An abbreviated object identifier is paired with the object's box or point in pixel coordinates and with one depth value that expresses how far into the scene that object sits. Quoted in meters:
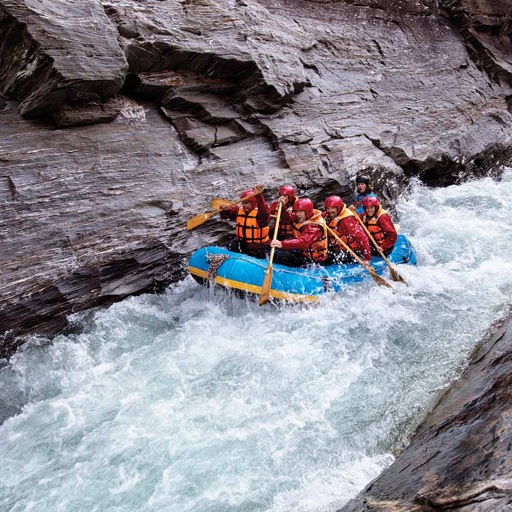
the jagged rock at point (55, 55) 7.28
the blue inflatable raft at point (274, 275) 7.07
